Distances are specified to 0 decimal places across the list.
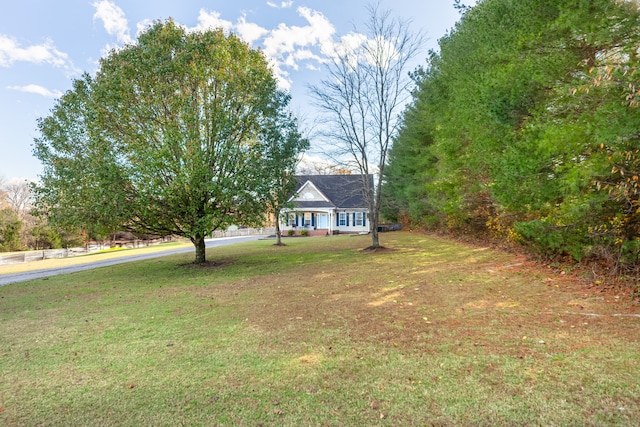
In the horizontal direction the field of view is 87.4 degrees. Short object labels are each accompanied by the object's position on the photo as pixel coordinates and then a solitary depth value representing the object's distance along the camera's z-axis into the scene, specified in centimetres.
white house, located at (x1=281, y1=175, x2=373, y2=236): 3362
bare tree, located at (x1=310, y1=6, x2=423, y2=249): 1594
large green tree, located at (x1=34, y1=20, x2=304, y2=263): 1061
